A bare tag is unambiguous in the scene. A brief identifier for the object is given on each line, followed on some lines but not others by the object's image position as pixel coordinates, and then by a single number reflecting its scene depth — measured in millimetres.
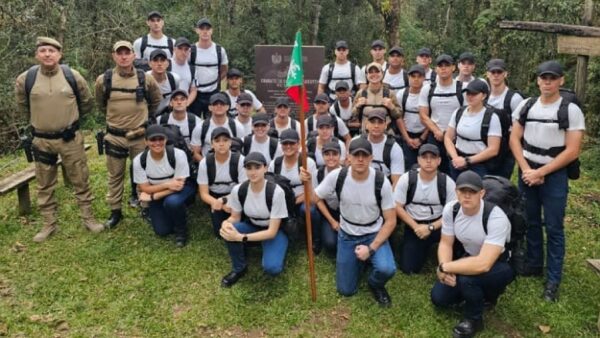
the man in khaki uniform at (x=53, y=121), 6383
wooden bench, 7266
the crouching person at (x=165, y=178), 6691
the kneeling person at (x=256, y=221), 5668
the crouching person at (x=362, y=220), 5465
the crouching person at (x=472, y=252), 4660
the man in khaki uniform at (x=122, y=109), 6875
